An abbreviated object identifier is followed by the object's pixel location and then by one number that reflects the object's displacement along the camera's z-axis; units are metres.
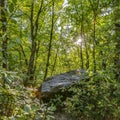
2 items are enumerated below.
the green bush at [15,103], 1.10
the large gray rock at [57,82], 4.87
